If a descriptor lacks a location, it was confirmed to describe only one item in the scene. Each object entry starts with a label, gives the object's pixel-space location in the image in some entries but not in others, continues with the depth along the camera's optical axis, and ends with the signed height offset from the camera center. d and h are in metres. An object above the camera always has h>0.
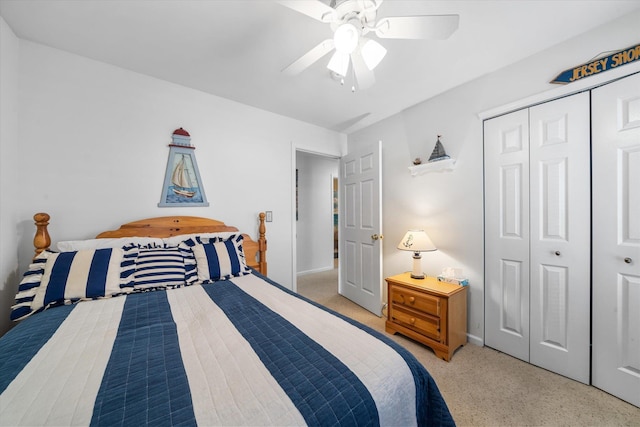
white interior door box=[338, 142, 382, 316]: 2.80 -0.22
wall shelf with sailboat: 2.32 +0.48
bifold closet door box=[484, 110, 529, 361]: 1.92 -0.21
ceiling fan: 1.08 +0.90
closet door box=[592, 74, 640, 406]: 1.47 -0.20
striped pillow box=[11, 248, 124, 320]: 1.34 -0.40
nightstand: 1.98 -0.92
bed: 0.65 -0.53
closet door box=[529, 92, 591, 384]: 1.65 -0.21
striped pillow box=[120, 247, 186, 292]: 1.60 -0.39
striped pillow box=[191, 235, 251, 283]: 1.84 -0.40
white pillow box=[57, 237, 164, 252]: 1.67 -0.22
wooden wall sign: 1.47 +0.95
